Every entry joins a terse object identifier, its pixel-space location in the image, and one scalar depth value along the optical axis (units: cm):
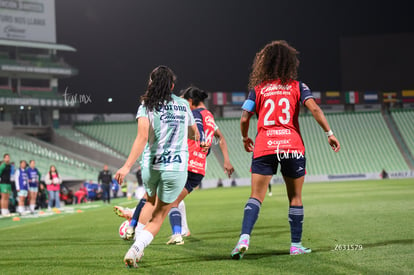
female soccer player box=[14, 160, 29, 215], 2130
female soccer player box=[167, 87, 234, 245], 826
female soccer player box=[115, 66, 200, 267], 565
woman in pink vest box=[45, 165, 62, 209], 2356
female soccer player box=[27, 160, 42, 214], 2177
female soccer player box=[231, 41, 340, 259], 611
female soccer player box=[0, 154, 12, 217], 2009
